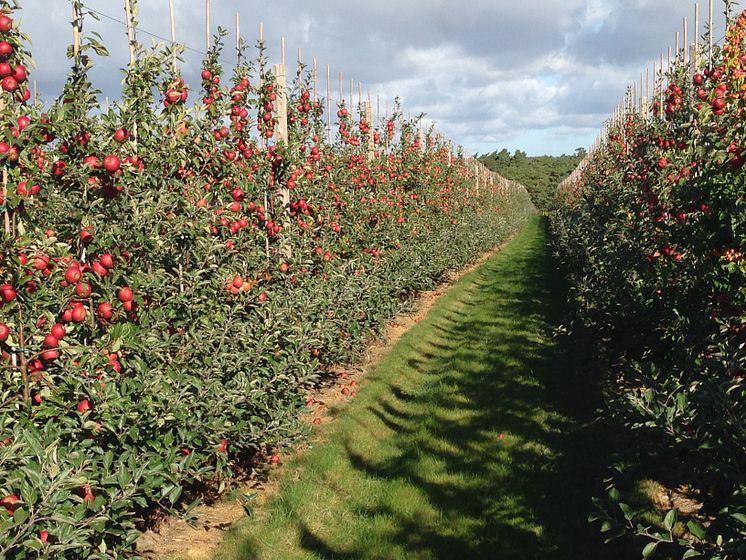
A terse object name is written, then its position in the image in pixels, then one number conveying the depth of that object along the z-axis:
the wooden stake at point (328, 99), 8.73
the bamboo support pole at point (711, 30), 5.96
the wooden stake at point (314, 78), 8.13
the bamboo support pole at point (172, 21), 4.67
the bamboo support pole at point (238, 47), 5.78
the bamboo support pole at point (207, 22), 5.23
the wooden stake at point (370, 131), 10.82
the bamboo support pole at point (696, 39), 7.55
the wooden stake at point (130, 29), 4.10
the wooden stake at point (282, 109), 6.75
